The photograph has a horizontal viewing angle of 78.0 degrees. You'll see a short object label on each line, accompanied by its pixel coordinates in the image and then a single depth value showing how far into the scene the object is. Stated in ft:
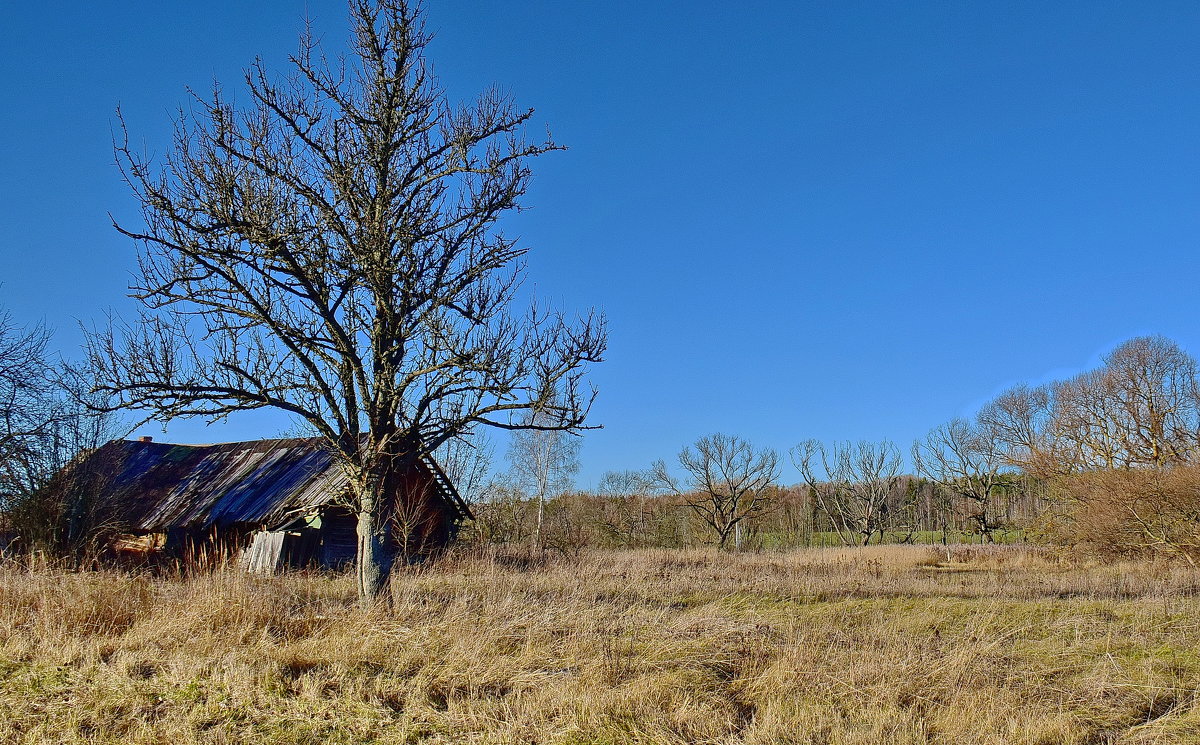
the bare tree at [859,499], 168.37
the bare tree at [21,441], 57.31
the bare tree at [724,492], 142.82
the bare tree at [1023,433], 84.64
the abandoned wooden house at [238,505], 64.23
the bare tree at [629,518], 133.59
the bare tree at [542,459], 128.98
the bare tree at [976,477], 160.25
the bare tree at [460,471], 101.65
